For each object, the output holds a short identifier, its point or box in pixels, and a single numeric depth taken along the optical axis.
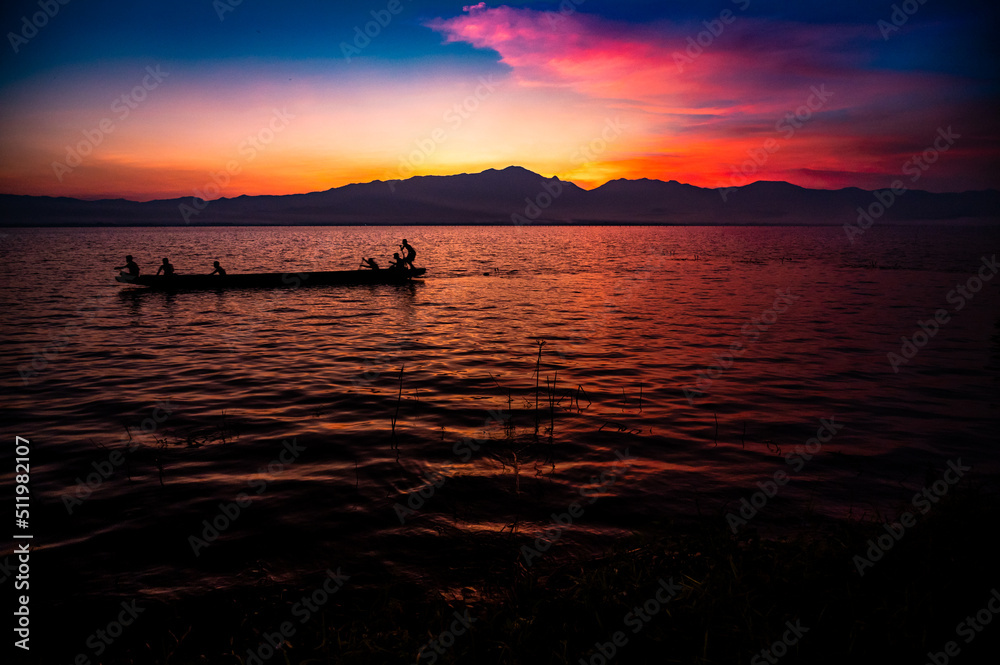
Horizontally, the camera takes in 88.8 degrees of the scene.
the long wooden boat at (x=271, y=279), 34.06
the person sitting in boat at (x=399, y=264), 38.22
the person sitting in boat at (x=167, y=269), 34.37
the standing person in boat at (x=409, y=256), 38.16
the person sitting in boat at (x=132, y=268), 33.84
